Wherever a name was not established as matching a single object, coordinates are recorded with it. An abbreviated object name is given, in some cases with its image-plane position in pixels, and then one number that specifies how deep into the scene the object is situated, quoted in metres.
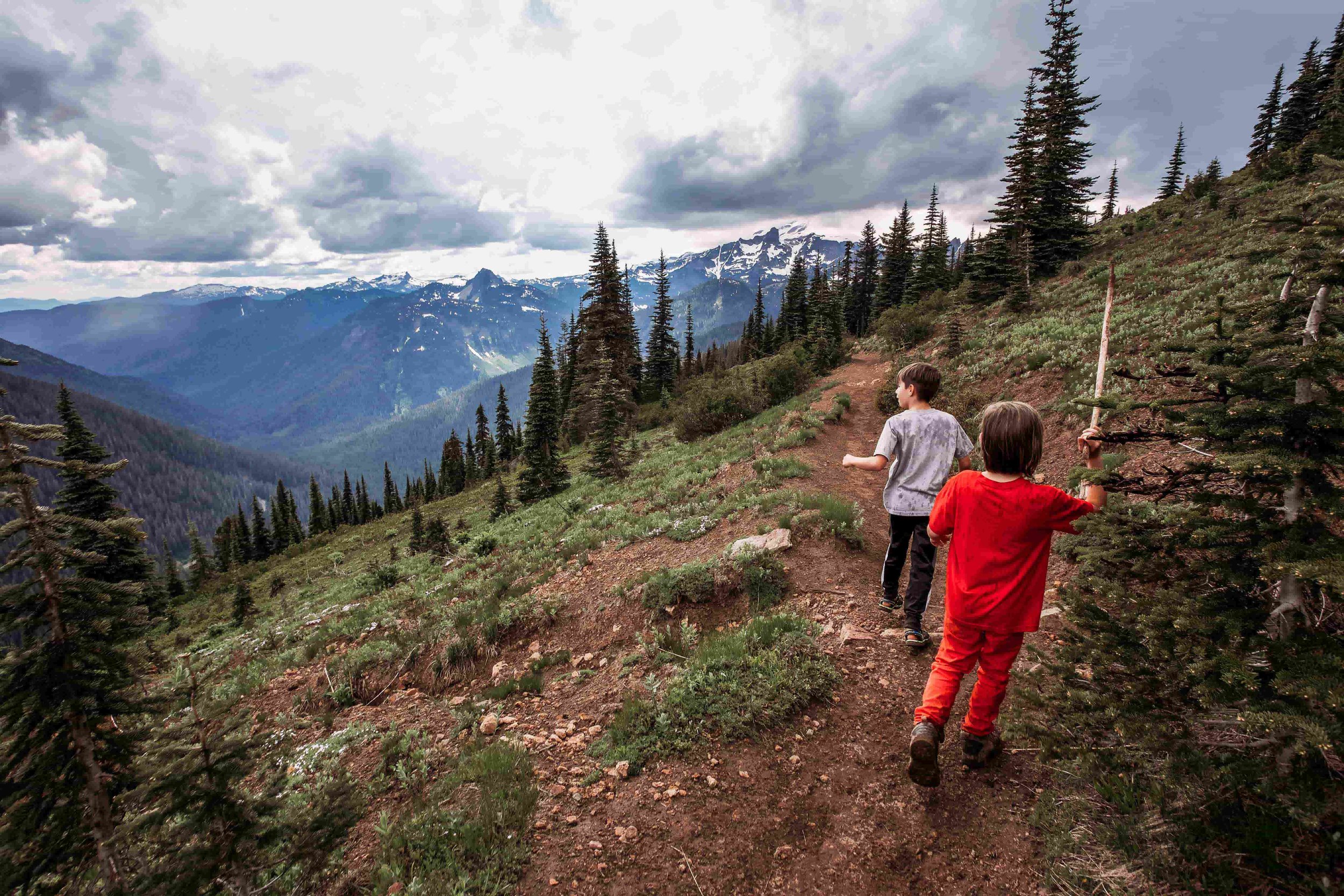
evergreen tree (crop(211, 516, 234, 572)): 65.44
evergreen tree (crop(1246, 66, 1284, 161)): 45.91
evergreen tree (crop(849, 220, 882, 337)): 71.50
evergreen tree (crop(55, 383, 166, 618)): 25.84
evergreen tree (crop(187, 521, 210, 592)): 47.71
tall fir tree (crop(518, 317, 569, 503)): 27.78
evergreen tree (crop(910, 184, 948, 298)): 52.34
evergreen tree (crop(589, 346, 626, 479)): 23.39
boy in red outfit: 2.89
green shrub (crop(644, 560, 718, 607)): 7.03
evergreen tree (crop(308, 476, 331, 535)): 86.06
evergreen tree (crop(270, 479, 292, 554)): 73.81
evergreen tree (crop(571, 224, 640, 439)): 38.81
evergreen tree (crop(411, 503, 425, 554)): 26.09
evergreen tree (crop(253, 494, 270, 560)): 72.69
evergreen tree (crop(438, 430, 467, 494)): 75.50
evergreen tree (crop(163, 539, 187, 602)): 45.47
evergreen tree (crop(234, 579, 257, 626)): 23.69
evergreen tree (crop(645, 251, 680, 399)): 55.78
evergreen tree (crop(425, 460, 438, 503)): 81.07
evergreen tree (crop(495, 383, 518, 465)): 64.06
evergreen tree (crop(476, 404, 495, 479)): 70.59
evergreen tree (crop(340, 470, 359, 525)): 87.31
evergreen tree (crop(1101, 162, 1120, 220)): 65.94
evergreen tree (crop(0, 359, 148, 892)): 2.14
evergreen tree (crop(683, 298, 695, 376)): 73.25
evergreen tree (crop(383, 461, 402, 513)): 86.00
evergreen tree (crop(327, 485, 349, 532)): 88.12
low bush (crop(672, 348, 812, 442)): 25.23
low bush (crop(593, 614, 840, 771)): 4.23
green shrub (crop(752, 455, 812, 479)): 11.82
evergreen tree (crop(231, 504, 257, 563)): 71.62
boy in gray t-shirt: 4.60
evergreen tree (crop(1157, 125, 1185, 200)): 57.22
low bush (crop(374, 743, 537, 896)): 3.10
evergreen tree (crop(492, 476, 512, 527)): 27.22
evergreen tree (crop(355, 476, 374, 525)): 84.00
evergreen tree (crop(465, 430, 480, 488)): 75.94
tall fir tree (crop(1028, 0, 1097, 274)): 29.03
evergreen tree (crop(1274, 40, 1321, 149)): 38.06
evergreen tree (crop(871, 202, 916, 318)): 58.81
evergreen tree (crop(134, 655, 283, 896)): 2.33
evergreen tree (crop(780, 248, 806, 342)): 64.69
